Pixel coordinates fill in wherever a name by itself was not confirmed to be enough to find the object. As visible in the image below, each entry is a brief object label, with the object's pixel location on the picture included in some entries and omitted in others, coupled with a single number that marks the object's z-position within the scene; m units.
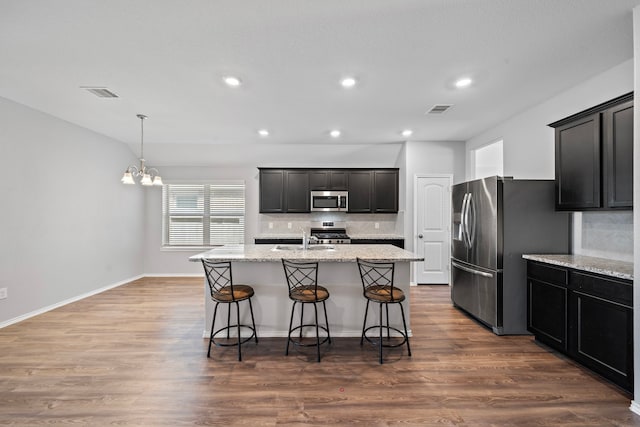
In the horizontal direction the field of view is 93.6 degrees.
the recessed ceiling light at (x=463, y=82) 3.03
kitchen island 3.31
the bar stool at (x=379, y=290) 2.86
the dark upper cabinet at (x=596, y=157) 2.46
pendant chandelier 3.83
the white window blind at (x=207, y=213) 6.48
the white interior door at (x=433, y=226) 5.61
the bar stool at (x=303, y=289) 2.88
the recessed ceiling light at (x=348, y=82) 3.00
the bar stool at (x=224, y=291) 2.89
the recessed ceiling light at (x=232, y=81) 3.00
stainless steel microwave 6.11
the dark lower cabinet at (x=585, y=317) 2.24
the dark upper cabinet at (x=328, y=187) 6.16
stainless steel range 5.86
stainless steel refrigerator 3.35
